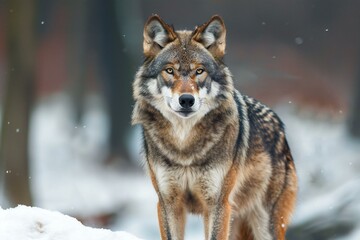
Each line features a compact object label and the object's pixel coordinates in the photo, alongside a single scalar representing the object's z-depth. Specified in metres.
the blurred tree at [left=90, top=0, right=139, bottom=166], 16.89
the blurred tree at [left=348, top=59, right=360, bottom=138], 16.39
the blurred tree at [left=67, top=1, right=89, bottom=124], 20.58
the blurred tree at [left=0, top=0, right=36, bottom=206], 12.09
